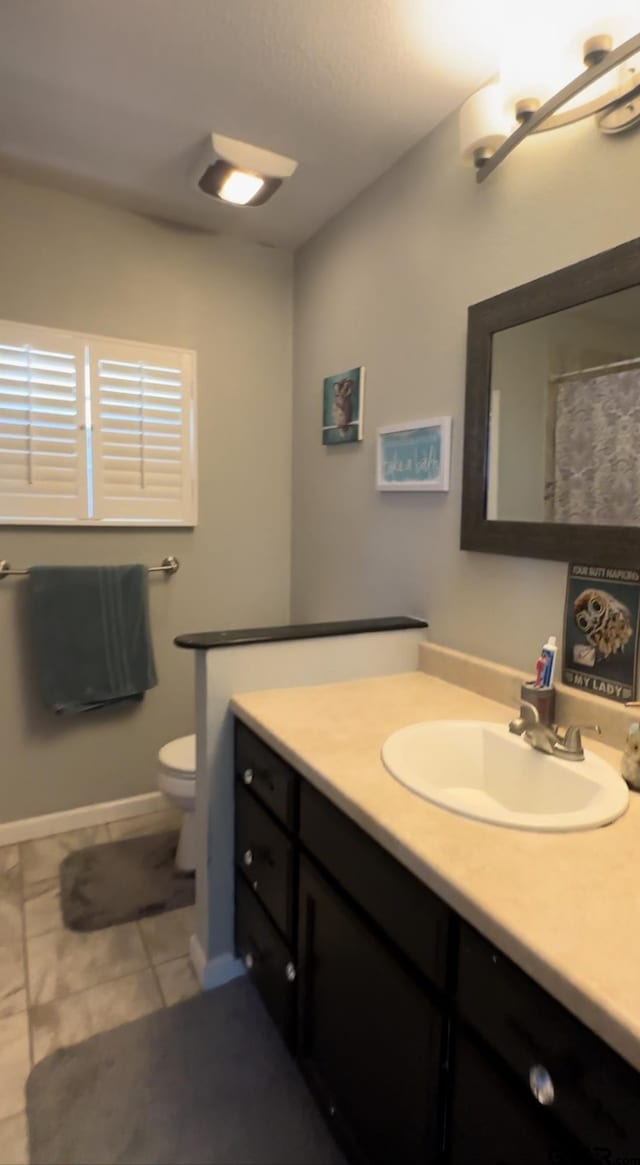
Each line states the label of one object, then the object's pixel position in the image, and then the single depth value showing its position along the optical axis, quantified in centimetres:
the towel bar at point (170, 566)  239
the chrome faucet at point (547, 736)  113
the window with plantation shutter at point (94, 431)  209
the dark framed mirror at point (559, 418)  119
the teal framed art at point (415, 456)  168
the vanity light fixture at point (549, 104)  111
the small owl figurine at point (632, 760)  104
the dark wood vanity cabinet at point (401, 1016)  65
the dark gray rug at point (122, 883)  189
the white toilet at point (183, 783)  190
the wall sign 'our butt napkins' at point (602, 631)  121
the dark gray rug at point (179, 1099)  120
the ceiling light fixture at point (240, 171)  174
